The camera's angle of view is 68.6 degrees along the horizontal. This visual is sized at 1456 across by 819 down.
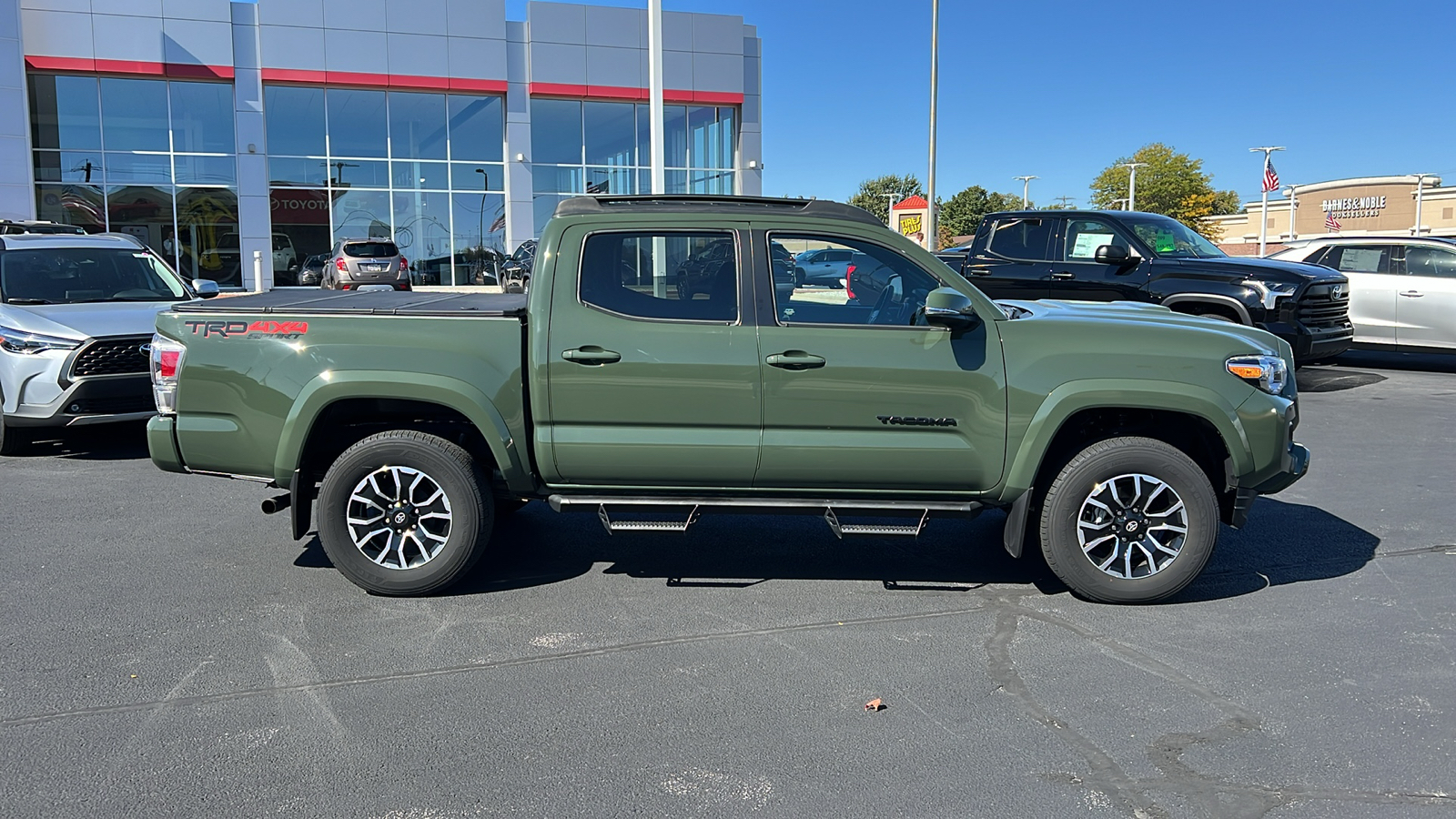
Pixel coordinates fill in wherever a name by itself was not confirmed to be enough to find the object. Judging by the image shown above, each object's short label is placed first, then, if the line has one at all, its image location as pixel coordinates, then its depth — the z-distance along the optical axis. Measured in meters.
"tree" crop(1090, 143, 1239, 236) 71.19
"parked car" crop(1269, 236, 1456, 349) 13.41
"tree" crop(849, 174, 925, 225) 99.56
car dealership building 27.14
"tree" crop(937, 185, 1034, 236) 83.31
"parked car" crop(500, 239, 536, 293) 23.91
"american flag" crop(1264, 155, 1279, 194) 46.47
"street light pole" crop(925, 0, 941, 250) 23.05
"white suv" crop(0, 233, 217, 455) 8.13
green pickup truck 4.97
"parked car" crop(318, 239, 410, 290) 25.27
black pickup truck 11.33
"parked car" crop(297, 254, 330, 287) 28.52
